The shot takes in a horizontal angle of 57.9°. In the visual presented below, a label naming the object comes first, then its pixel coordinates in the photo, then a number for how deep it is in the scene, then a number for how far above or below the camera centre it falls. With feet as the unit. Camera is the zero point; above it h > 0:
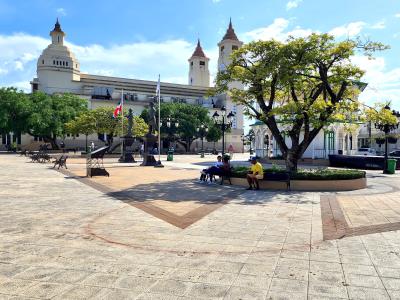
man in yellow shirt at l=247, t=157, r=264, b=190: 46.62 -3.45
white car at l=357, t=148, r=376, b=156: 139.01 -0.93
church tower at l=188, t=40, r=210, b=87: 330.75 +73.83
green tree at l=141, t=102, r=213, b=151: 214.28 +18.13
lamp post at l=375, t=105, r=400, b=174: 76.68 +3.76
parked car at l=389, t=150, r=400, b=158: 154.63 -1.88
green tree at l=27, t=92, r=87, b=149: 166.71 +17.84
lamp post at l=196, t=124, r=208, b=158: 216.33 +11.23
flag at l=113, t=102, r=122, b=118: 122.01 +13.76
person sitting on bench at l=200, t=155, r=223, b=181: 53.43 -3.34
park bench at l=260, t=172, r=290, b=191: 46.55 -3.59
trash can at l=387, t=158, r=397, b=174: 76.64 -3.89
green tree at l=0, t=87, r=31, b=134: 166.20 +18.60
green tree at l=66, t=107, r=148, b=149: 154.81 +11.12
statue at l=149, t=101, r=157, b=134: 91.45 +8.42
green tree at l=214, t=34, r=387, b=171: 51.62 +10.91
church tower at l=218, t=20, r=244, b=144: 287.28 +41.32
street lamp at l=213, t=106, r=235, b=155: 92.66 +8.53
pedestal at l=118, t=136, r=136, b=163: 104.78 -1.00
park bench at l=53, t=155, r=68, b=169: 80.87 -2.70
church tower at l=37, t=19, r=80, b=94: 243.60 +55.96
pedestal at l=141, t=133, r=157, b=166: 92.12 +0.16
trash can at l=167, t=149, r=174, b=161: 122.60 -2.21
